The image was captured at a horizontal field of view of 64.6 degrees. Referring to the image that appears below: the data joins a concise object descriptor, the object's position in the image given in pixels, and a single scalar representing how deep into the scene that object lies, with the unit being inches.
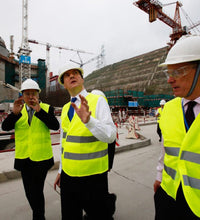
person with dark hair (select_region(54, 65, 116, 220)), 57.1
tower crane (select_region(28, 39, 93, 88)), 2537.4
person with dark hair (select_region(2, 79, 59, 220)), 78.4
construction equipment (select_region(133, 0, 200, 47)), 1269.7
